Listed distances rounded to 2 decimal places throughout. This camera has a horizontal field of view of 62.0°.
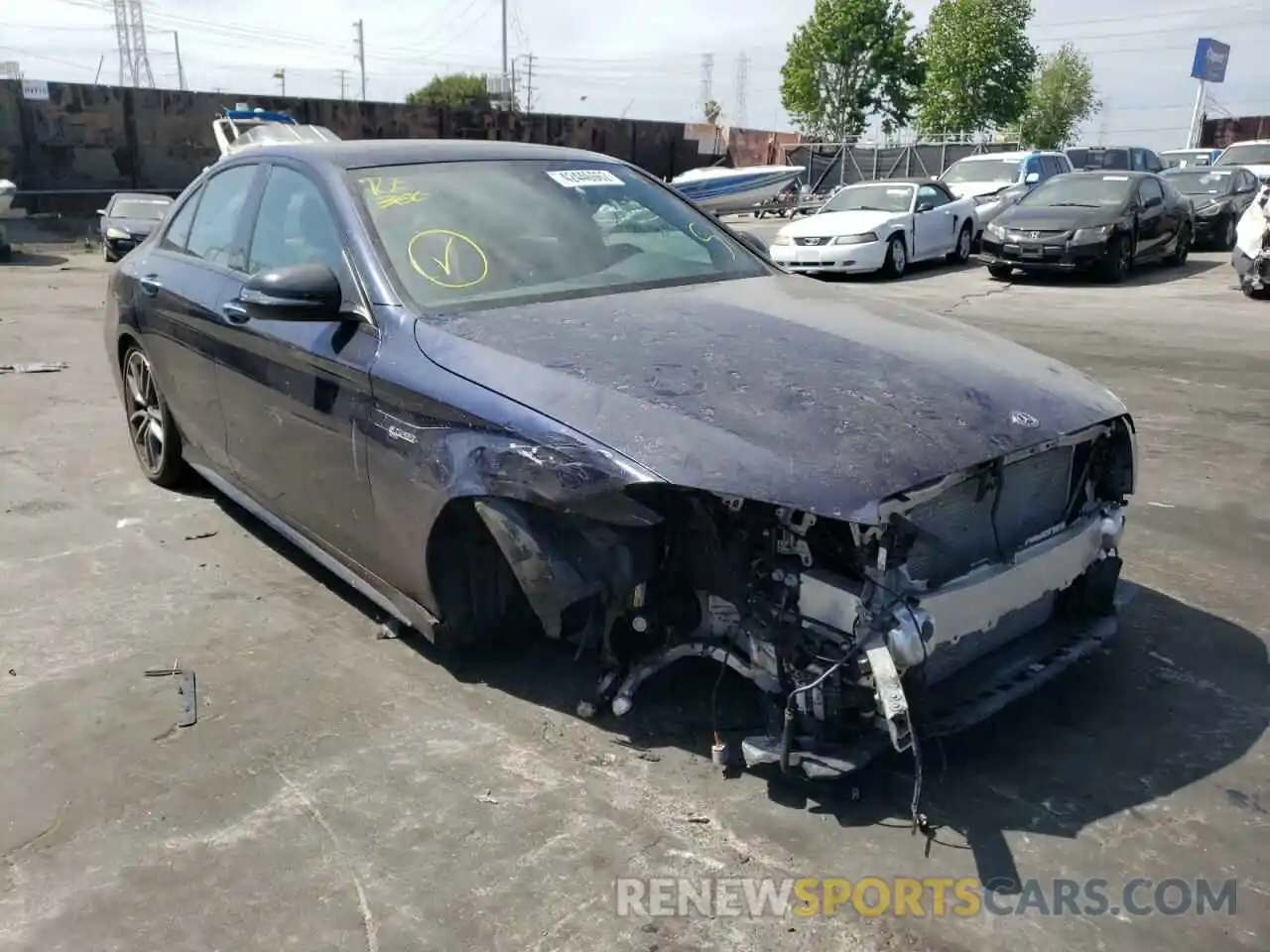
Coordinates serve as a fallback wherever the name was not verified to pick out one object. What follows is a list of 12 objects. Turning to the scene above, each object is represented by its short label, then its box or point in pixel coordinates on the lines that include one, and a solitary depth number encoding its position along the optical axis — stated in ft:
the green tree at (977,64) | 155.43
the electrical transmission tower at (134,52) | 267.59
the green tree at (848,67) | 167.32
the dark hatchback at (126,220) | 60.90
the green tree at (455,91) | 200.62
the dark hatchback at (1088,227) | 45.55
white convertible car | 48.98
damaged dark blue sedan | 8.36
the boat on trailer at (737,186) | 95.30
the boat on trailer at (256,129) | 61.52
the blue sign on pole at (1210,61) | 194.90
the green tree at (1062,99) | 205.46
